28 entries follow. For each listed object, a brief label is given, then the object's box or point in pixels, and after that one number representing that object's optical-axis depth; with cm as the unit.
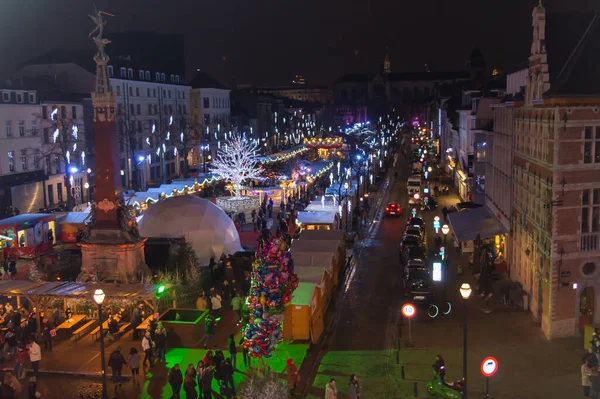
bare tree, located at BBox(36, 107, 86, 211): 5250
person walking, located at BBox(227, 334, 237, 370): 1931
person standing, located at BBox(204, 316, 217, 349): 2117
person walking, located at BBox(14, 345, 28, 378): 1880
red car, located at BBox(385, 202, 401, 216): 4941
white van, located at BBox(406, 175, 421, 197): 5662
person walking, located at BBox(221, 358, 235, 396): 1769
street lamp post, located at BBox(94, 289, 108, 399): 1681
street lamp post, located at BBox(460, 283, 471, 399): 1618
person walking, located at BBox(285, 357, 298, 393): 1794
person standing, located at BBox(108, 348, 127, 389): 1812
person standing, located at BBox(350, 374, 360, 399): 1620
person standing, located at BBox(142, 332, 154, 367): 1950
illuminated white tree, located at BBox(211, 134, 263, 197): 4956
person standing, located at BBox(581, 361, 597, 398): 1692
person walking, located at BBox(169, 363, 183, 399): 1697
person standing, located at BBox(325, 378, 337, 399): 1620
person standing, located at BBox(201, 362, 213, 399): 1703
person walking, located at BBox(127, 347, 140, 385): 1877
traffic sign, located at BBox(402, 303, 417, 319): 2083
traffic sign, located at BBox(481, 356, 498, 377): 1571
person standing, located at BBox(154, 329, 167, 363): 1991
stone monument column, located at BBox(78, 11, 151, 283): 2675
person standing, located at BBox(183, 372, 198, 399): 1667
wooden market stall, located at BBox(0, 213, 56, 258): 3534
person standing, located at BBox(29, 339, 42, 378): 1881
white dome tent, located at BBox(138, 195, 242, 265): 3266
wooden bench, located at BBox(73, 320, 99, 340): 2243
